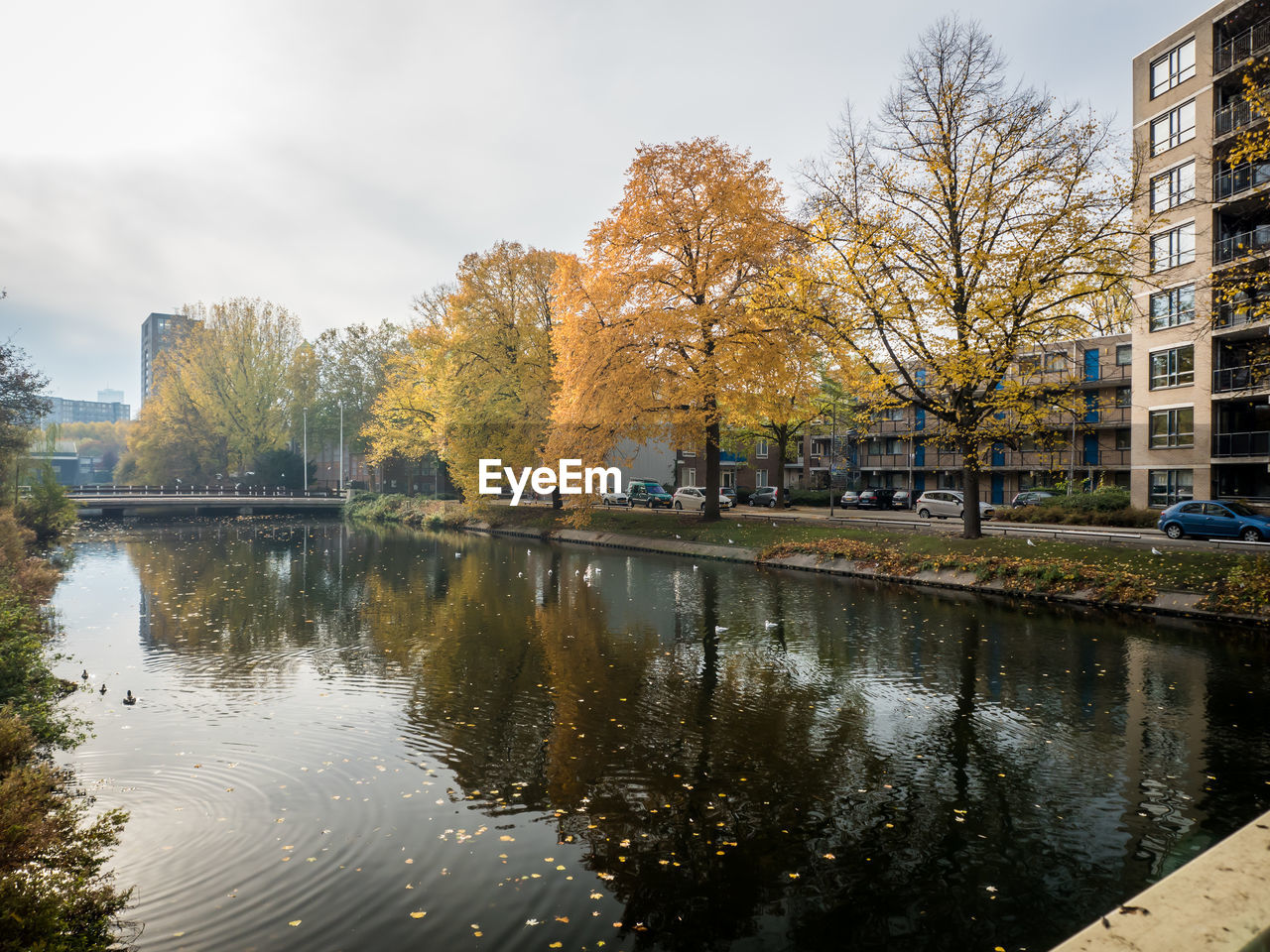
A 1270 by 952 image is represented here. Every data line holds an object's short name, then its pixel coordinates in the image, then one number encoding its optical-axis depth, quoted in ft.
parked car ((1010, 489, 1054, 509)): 180.33
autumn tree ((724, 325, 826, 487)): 104.78
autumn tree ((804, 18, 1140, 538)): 82.48
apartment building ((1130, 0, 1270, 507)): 115.85
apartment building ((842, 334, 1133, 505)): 191.93
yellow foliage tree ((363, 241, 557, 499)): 146.72
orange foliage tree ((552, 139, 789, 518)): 107.14
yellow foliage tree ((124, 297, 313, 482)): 248.32
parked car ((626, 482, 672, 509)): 195.21
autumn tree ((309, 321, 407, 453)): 275.59
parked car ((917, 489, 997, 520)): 155.22
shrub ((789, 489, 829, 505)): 207.62
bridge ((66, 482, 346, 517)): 199.93
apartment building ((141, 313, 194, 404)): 266.79
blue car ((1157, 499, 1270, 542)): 95.09
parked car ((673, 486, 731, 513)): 175.01
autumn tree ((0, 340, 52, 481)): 91.70
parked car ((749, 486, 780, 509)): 202.18
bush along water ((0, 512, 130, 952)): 16.44
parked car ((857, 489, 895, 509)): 203.41
